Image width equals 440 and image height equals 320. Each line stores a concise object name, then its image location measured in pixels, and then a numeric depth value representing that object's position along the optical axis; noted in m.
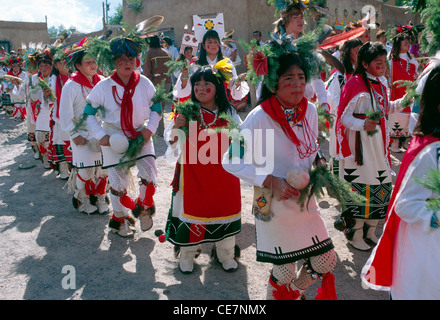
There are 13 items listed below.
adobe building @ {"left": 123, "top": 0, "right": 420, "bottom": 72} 15.05
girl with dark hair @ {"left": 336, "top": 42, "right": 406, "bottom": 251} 4.04
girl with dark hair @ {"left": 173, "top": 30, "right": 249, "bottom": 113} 5.07
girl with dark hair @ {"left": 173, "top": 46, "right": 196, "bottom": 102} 5.04
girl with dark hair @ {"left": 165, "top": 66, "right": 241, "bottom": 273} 3.75
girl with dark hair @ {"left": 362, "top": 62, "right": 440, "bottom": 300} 2.12
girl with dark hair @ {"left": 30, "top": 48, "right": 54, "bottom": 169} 7.26
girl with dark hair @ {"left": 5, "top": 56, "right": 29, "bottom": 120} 13.02
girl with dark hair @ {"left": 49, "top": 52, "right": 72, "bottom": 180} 6.14
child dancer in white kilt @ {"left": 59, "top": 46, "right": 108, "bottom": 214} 5.12
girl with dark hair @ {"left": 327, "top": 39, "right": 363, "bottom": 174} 4.73
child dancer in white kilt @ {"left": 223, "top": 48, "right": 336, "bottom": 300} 2.70
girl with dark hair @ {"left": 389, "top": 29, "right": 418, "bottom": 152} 7.29
